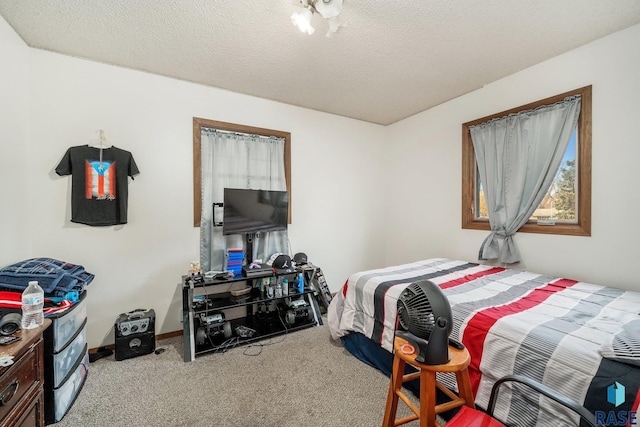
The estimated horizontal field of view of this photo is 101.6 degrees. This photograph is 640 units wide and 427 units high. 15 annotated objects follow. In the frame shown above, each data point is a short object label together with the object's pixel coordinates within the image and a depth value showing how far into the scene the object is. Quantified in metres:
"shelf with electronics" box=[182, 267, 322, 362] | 2.34
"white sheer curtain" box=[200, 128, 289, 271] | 2.79
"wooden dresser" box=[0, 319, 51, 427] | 1.12
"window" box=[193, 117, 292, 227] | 2.74
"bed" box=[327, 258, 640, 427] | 1.06
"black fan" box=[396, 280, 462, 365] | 1.04
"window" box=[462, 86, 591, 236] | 2.19
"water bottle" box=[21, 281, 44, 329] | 1.42
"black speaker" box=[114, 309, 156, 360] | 2.19
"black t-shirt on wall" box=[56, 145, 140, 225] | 2.23
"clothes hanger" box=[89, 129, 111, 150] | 2.27
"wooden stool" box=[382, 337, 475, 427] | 1.07
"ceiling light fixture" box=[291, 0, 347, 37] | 1.53
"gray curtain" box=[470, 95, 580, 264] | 2.32
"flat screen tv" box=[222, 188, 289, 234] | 2.63
